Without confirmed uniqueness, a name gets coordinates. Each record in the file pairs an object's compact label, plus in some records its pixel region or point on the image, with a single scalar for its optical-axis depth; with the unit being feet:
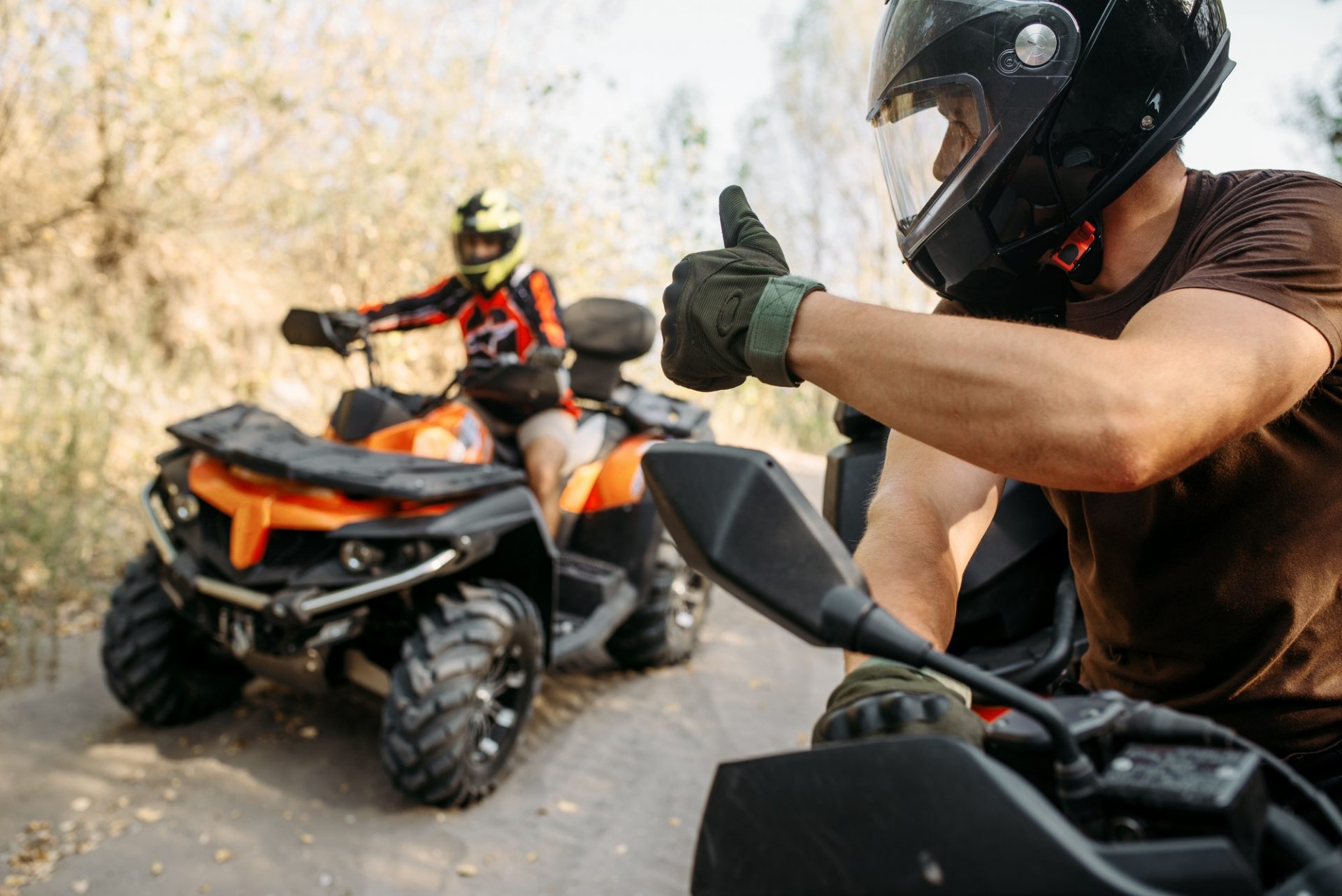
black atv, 2.48
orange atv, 11.60
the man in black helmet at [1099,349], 3.48
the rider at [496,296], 16.66
